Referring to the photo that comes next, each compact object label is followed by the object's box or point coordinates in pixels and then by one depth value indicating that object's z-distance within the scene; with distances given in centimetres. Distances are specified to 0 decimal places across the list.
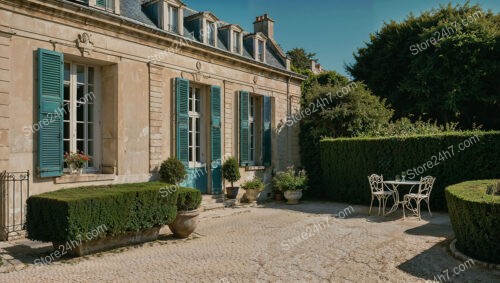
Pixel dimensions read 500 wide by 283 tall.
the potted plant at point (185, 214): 721
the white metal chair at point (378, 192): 929
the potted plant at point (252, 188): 1176
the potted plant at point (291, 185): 1232
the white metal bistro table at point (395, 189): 927
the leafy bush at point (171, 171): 928
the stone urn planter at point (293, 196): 1230
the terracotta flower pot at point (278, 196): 1288
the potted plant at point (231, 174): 1125
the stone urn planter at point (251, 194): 1178
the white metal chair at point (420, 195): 871
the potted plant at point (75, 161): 762
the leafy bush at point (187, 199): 718
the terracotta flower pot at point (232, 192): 1129
